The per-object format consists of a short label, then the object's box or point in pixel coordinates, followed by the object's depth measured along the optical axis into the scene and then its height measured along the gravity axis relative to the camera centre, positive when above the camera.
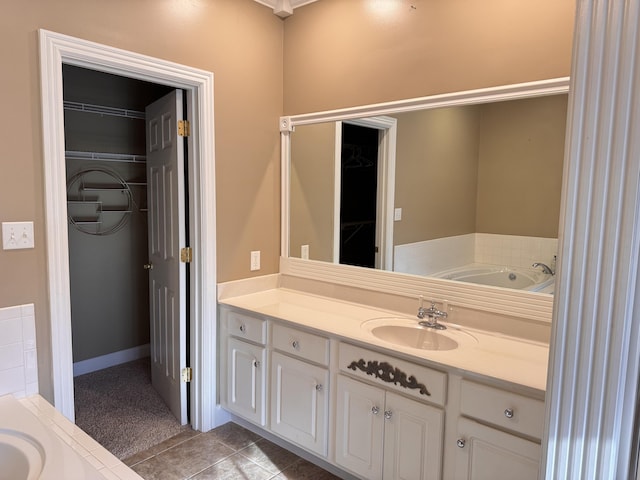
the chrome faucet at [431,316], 2.20 -0.55
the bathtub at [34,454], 1.26 -0.79
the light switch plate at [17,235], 1.85 -0.17
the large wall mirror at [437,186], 2.00 +0.09
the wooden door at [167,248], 2.68 -0.32
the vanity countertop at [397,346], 1.69 -0.61
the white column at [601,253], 0.84 -0.09
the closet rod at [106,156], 3.37 +0.30
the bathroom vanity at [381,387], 1.66 -0.81
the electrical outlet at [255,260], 2.89 -0.39
